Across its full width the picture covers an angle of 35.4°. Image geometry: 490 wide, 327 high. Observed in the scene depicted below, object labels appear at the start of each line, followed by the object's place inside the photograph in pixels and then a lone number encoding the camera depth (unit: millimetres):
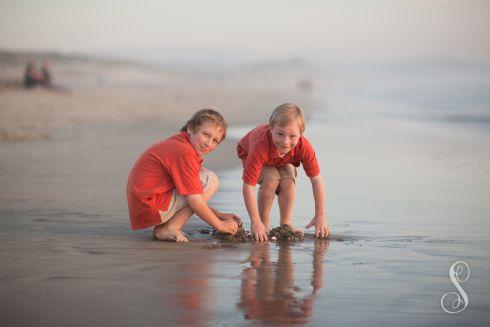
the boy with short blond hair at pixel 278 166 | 4570
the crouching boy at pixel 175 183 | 4473
